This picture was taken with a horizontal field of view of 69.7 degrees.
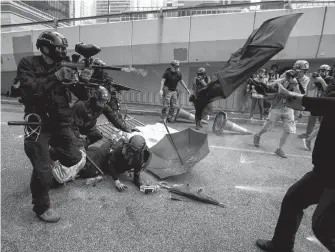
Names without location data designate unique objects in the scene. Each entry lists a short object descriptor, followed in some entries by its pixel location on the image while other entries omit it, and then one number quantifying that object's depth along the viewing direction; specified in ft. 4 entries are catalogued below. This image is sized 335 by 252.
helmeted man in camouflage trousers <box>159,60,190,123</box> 25.05
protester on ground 10.76
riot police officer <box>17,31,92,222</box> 7.75
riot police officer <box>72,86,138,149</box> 12.52
